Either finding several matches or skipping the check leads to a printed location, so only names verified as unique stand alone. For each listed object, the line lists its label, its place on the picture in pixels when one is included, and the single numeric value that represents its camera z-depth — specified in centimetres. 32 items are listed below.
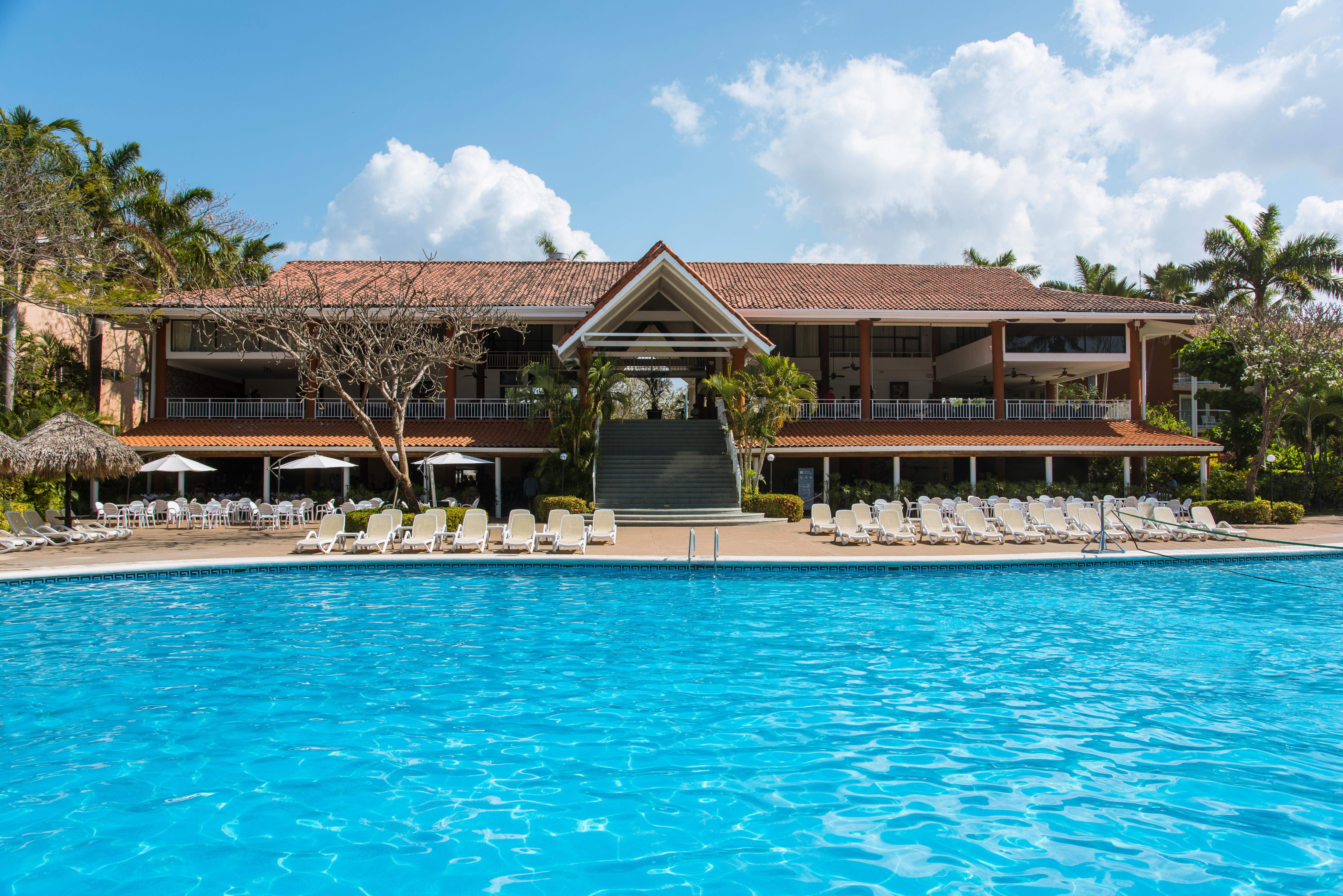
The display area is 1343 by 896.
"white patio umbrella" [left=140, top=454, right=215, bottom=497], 2019
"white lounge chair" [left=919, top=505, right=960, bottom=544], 1664
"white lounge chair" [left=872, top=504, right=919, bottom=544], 1684
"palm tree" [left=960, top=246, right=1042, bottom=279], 4475
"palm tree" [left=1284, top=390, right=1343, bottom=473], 2625
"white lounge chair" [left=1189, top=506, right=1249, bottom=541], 1683
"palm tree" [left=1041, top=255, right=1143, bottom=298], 4141
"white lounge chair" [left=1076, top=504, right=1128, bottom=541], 1692
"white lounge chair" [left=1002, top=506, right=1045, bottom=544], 1664
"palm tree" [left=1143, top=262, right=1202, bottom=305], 3928
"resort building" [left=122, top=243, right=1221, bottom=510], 2416
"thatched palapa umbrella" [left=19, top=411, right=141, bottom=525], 1717
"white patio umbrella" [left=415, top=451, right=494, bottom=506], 2116
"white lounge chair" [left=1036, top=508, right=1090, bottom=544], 1683
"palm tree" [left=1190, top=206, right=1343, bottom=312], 3281
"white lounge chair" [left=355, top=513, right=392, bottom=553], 1509
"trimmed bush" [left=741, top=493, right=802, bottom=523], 2106
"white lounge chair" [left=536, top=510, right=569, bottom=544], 1552
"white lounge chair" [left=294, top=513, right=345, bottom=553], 1516
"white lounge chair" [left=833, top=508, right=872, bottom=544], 1673
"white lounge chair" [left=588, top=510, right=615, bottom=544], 1609
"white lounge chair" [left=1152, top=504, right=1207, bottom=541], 1628
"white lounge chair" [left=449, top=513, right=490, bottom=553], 1509
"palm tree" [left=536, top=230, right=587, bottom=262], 4069
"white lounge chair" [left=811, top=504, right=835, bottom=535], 1869
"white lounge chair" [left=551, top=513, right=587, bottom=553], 1486
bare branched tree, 1848
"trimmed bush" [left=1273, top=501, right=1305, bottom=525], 2038
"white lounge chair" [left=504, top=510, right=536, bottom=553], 1491
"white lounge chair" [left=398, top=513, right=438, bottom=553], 1522
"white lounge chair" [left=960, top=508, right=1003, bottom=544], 1675
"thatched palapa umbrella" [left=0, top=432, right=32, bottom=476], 1647
